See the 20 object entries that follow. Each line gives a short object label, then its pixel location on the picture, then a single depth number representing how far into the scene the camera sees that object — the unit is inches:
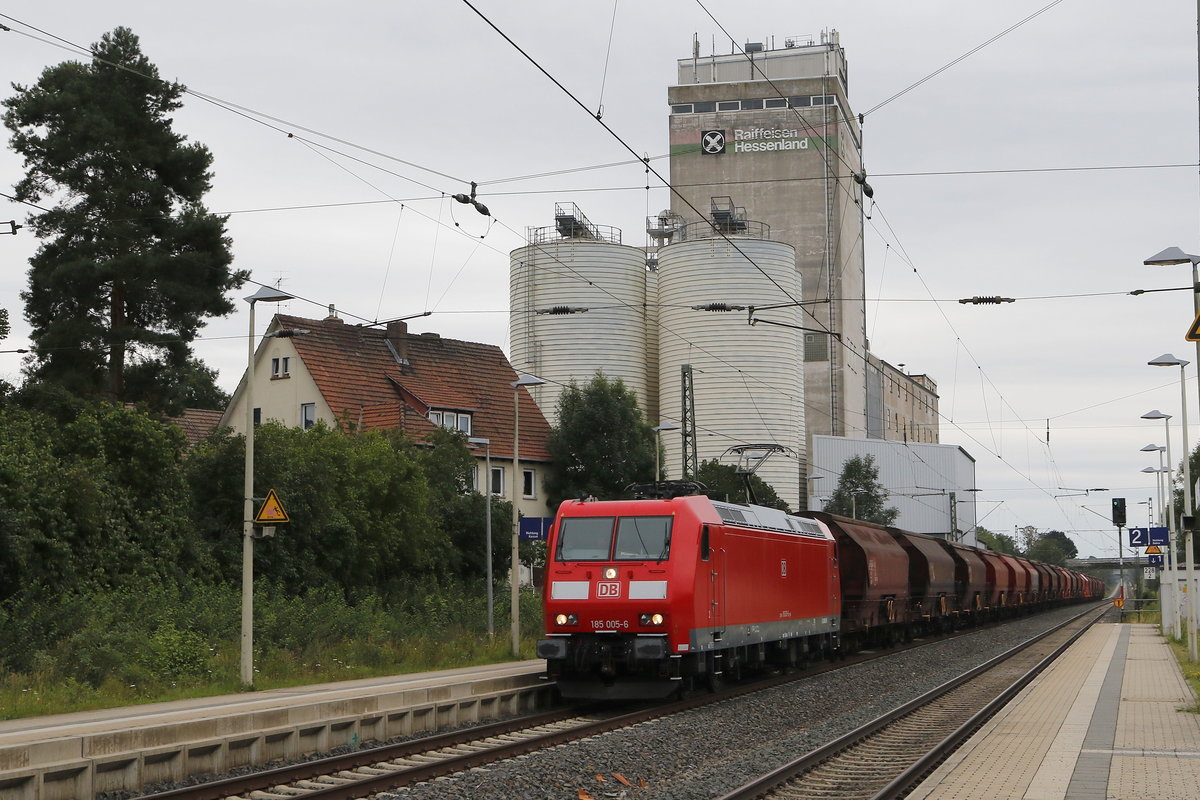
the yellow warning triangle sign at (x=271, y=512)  878.4
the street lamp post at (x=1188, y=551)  1186.0
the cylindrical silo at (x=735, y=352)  2810.0
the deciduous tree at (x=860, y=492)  3068.4
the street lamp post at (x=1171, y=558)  1491.8
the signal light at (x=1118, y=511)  1633.9
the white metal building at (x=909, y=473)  3282.5
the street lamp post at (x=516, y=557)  1187.3
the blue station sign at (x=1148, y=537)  1520.7
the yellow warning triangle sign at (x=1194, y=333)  705.0
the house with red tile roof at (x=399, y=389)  2111.2
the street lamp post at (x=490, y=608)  1300.8
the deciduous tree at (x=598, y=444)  2309.3
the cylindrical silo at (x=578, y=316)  2815.0
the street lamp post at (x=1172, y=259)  909.2
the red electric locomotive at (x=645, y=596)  792.3
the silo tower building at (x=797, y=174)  3489.2
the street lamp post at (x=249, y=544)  868.6
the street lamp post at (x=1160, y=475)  1756.9
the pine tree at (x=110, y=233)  1432.1
